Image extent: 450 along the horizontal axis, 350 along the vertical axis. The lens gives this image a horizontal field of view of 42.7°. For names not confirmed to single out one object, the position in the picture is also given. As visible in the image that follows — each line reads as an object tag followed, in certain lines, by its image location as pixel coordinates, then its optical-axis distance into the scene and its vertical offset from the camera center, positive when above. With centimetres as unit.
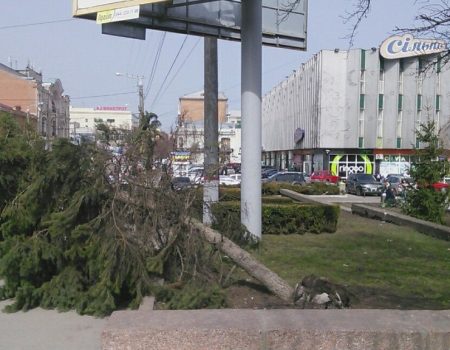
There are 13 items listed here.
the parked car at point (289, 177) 4075 -168
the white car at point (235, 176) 3780 -151
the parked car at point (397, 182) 1832 -164
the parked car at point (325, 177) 4841 -195
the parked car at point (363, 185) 4027 -218
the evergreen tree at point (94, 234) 640 -95
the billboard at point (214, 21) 1208 +293
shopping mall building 5666 +475
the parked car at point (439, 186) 1714 -96
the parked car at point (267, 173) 5052 -179
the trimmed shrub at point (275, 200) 1667 -138
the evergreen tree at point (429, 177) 1683 -66
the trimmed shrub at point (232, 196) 1572 -124
